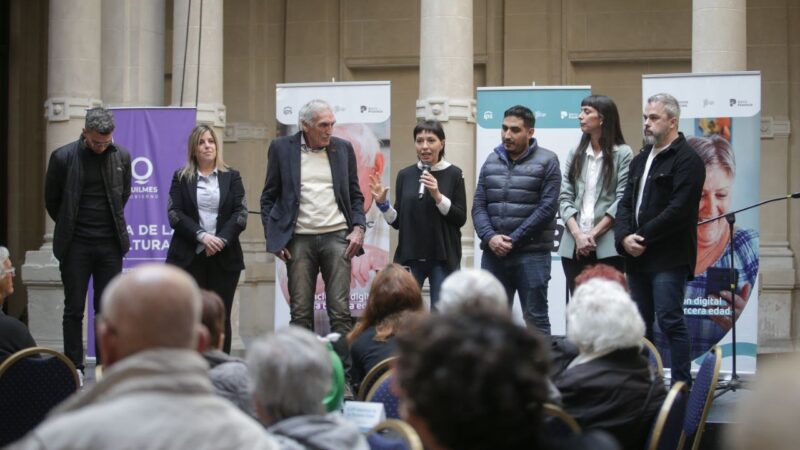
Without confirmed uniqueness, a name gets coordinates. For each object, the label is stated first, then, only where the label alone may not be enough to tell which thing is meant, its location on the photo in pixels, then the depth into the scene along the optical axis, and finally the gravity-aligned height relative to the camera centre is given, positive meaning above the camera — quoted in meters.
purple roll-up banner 9.45 +0.44
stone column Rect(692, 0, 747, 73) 9.94 +1.56
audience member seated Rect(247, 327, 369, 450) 3.04 -0.38
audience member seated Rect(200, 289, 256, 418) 3.89 -0.45
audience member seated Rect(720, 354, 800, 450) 1.87 -0.28
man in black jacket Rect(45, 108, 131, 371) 7.38 +0.06
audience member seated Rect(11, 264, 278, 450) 2.36 -0.31
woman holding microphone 7.74 +0.08
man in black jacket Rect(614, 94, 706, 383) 6.36 +0.01
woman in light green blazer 7.06 +0.24
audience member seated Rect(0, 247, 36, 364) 5.04 -0.46
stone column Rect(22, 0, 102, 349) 10.79 +1.13
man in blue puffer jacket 7.23 +0.07
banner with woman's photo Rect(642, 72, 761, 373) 8.40 +0.29
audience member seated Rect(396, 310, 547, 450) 2.34 -0.29
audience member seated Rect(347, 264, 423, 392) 4.90 -0.35
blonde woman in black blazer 7.53 +0.07
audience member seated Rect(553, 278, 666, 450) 3.92 -0.45
